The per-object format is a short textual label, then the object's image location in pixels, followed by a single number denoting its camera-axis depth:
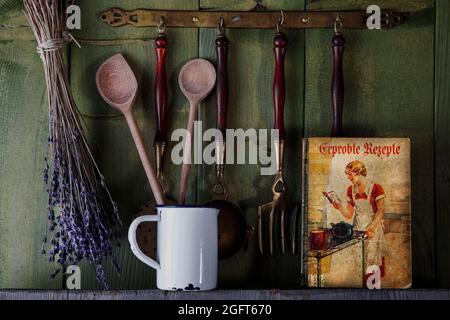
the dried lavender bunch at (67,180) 1.10
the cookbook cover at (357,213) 1.10
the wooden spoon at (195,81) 1.20
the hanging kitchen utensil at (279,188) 1.19
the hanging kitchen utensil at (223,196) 1.18
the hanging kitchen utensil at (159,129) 1.18
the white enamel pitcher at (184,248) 1.06
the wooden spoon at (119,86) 1.19
